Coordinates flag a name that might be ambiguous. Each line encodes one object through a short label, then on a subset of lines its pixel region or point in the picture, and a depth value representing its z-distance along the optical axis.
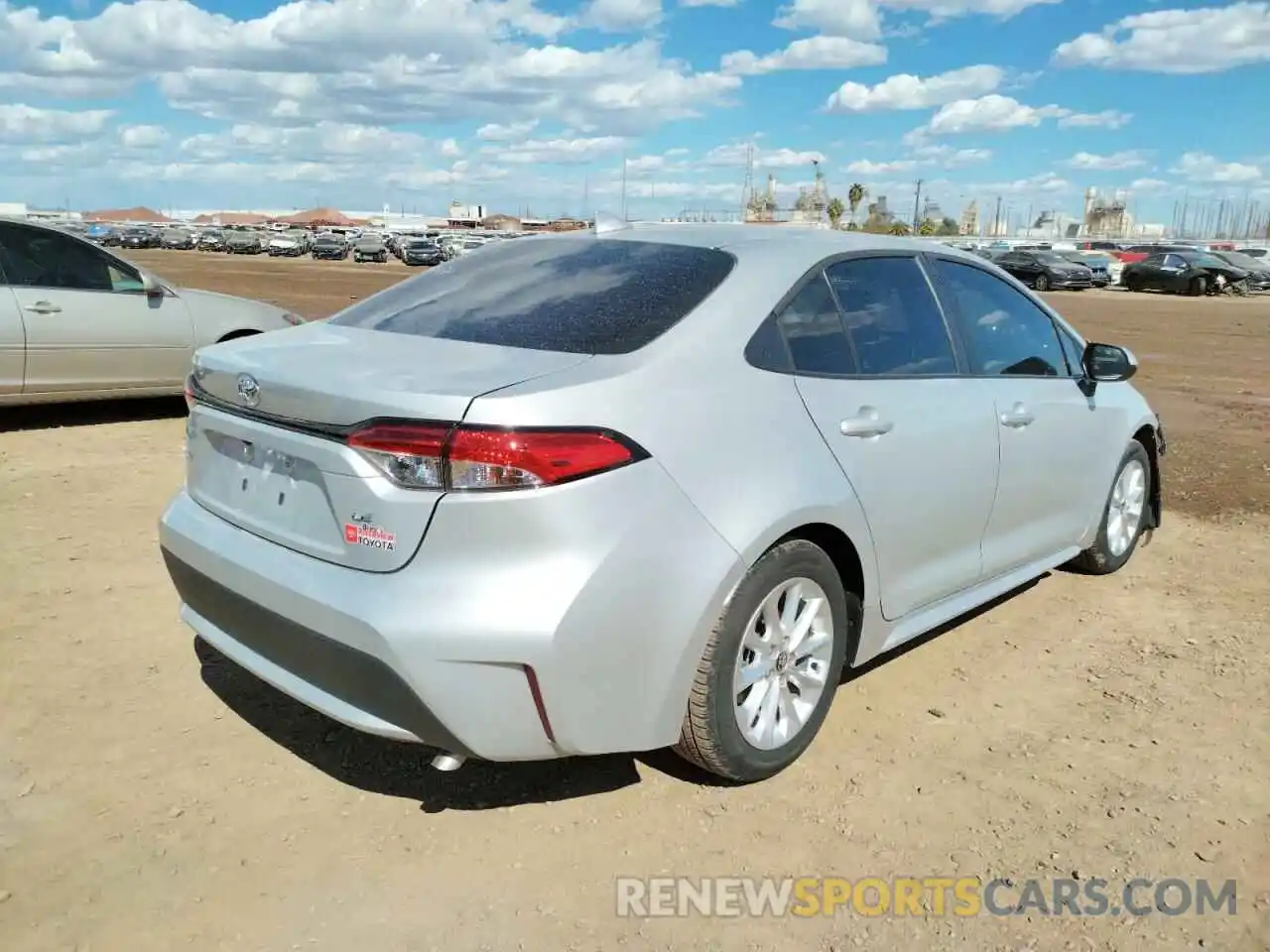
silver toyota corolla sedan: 2.50
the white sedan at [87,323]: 7.51
